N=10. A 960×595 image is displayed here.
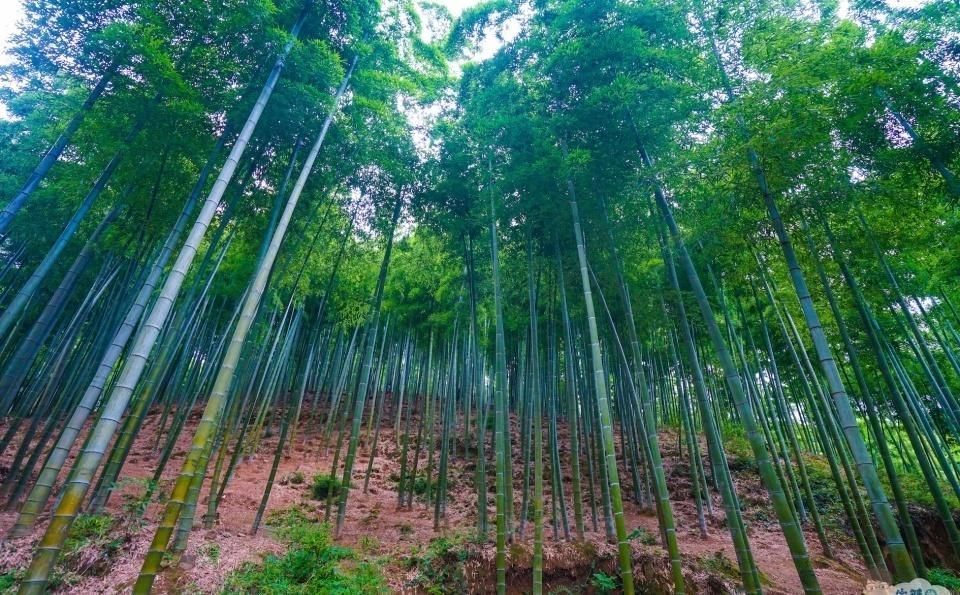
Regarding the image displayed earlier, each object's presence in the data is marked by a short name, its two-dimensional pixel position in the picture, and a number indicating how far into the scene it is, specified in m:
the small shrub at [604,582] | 3.95
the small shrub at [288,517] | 5.40
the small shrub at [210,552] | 3.78
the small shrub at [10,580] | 2.98
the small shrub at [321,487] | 6.91
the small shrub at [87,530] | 3.57
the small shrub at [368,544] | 4.74
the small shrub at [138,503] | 4.07
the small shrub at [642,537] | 4.73
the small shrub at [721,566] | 4.18
